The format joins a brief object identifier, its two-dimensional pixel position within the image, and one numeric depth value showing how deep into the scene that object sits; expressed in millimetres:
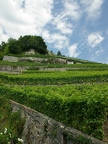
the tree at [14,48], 34565
